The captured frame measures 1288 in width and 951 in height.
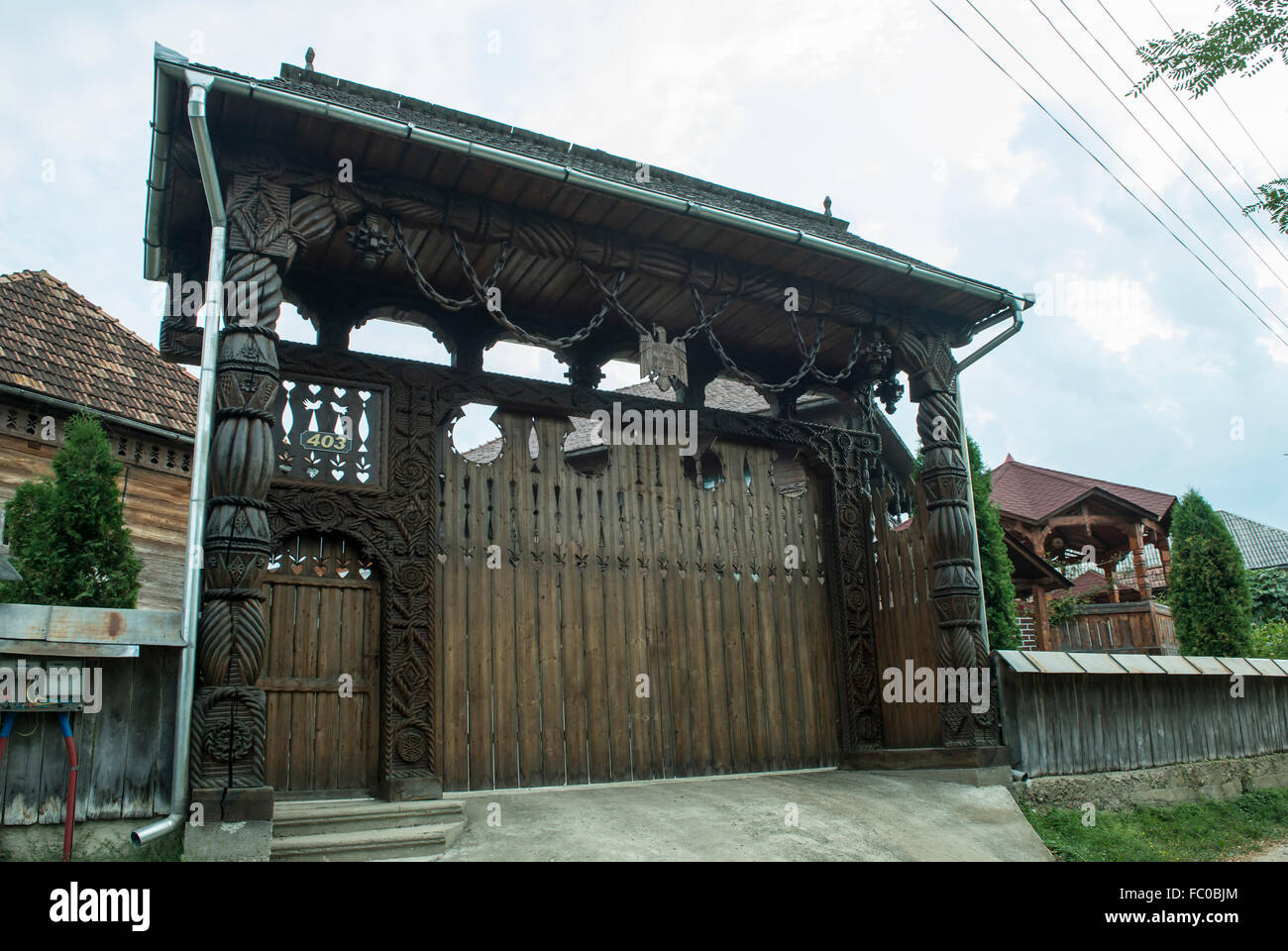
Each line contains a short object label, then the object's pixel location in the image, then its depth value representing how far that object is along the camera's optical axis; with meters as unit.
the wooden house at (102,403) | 10.91
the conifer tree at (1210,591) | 13.29
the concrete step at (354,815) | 5.80
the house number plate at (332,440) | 7.29
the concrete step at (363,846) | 5.44
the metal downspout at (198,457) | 5.12
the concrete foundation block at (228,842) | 5.03
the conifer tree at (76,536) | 5.72
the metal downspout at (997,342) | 8.41
